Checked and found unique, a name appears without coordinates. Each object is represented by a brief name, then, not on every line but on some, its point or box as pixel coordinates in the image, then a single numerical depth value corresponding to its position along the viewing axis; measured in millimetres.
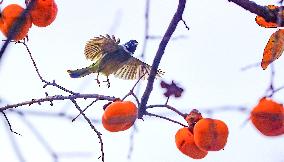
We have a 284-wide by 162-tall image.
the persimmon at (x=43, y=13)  5863
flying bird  8047
